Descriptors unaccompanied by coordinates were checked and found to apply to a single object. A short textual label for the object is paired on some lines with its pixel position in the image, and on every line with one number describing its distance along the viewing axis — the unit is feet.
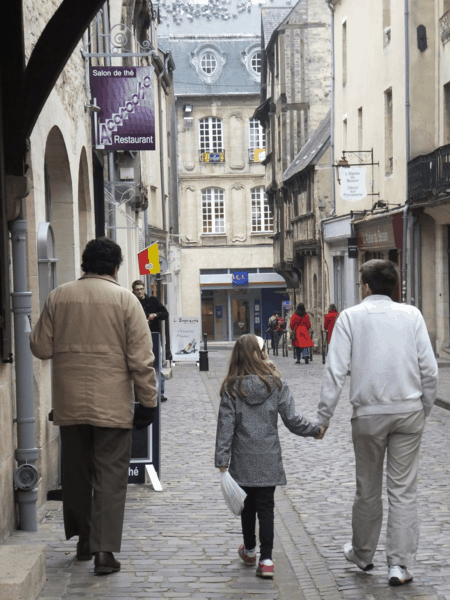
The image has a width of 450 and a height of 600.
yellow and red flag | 70.38
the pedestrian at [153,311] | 48.06
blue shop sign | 173.06
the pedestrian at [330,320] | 82.94
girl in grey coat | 18.45
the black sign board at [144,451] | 27.66
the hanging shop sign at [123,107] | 44.21
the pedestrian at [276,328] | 117.08
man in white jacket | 17.88
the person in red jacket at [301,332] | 85.51
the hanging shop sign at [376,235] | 83.92
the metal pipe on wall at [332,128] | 107.14
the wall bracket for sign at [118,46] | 41.83
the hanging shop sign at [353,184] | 87.40
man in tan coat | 18.76
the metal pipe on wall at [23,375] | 21.67
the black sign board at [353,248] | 96.33
